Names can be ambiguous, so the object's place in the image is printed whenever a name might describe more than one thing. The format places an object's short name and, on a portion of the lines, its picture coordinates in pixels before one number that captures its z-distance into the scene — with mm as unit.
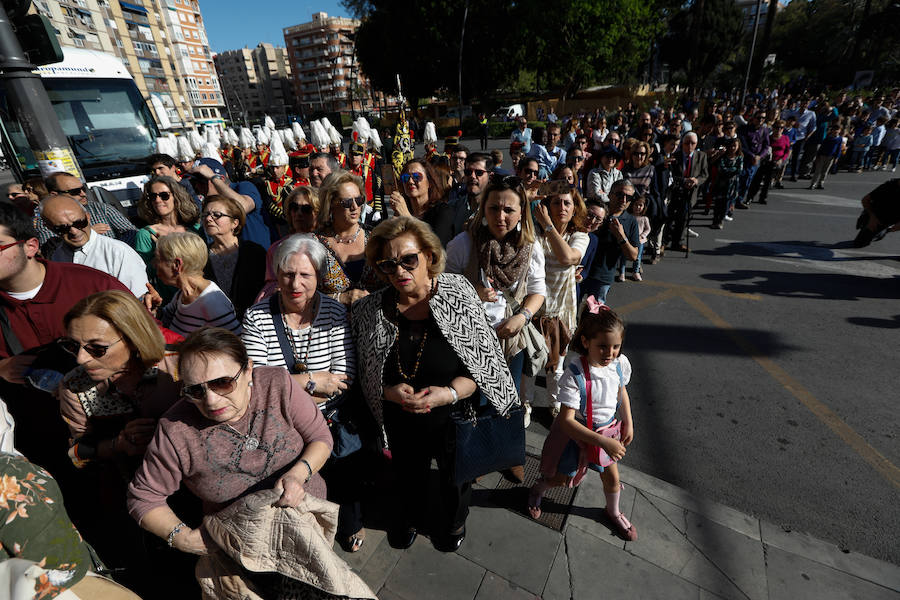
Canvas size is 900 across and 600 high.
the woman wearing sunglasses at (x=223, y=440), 1627
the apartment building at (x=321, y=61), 98125
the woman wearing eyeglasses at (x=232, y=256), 3156
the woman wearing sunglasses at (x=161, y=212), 3557
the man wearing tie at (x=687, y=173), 6664
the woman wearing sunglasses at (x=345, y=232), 2836
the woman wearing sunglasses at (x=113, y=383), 1793
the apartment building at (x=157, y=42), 41062
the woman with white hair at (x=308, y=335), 2162
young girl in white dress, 2289
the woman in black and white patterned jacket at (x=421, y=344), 2092
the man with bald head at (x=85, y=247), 2861
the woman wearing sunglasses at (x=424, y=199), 3564
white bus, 7797
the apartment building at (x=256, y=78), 106625
